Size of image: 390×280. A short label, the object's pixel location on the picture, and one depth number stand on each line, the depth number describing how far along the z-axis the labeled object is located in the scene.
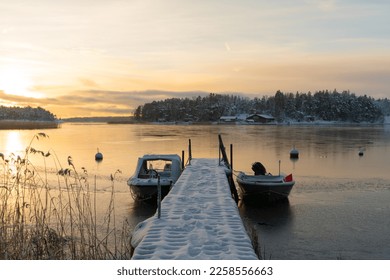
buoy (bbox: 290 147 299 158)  37.49
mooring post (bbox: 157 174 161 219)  8.86
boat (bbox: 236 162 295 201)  19.39
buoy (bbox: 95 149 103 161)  34.88
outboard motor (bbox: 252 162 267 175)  21.61
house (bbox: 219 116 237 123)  187.26
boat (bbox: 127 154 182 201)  18.34
